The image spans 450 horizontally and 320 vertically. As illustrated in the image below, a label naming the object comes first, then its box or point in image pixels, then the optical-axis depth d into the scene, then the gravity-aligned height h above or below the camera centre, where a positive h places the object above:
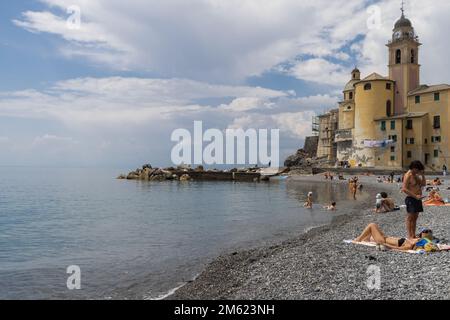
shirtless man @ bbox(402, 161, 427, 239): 10.64 -0.75
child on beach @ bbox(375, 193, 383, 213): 21.89 -2.32
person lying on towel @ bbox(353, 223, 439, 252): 10.03 -2.06
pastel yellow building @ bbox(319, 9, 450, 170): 58.91 +6.89
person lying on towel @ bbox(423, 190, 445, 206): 21.83 -2.12
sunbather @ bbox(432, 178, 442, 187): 38.69 -2.01
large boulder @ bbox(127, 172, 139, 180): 88.06 -2.81
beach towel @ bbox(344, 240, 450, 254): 9.81 -2.11
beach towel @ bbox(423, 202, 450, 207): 21.35 -2.25
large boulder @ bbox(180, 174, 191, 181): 78.88 -2.79
